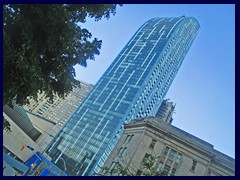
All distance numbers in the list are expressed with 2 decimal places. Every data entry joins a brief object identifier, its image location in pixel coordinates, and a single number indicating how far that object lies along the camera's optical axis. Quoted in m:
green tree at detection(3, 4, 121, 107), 10.81
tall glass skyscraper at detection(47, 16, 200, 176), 82.62
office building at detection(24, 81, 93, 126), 152.12
